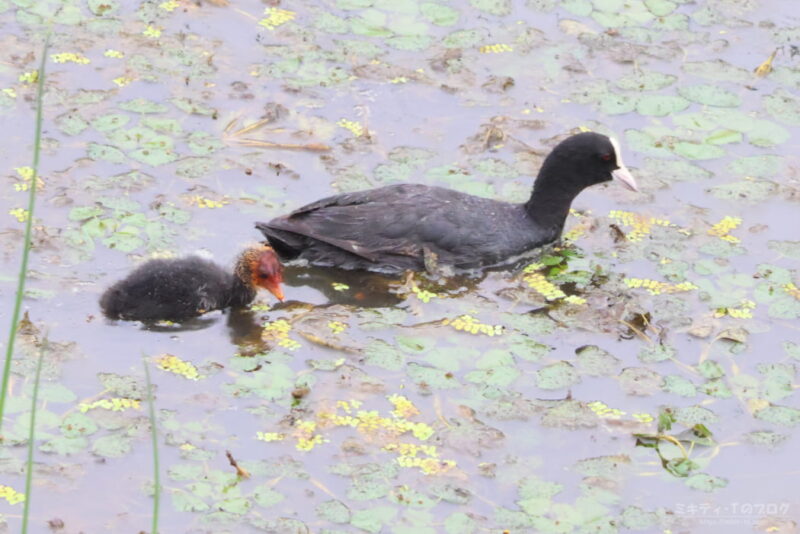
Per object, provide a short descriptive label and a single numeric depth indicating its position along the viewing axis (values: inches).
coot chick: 561.6
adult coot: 618.2
